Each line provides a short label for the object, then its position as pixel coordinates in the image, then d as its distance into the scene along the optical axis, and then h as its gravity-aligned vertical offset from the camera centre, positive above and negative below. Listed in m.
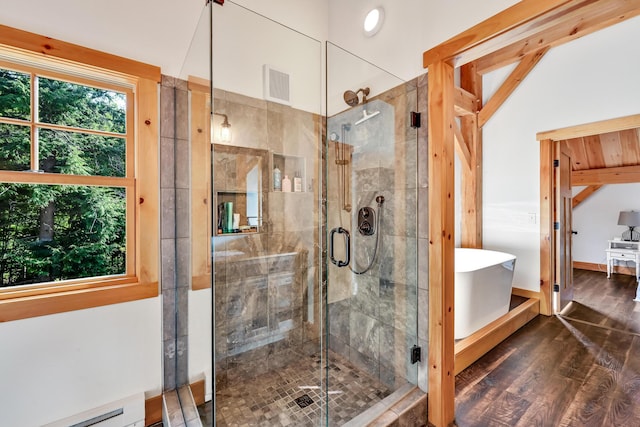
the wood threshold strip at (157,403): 1.61 -1.18
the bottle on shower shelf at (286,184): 2.31 +0.25
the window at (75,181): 1.43 +0.19
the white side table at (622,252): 4.74 -0.73
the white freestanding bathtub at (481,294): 2.40 -0.77
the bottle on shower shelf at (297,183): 2.34 +0.26
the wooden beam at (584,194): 5.53 +0.37
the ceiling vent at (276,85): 2.12 +1.02
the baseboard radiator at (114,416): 1.47 -1.12
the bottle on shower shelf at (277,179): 2.26 +0.28
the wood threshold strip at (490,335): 2.23 -1.14
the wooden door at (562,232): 3.38 -0.26
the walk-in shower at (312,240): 1.81 -0.21
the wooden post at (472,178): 3.90 +0.50
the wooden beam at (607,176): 4.86 +0.68
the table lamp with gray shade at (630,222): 4.95 -0.19
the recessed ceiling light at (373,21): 1.99 +1.44
